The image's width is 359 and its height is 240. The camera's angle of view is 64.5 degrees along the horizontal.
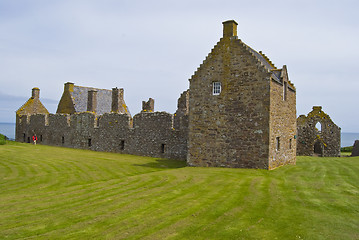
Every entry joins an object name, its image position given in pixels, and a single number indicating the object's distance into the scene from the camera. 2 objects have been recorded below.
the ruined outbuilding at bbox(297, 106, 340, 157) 29.48
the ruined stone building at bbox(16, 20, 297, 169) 16.39
